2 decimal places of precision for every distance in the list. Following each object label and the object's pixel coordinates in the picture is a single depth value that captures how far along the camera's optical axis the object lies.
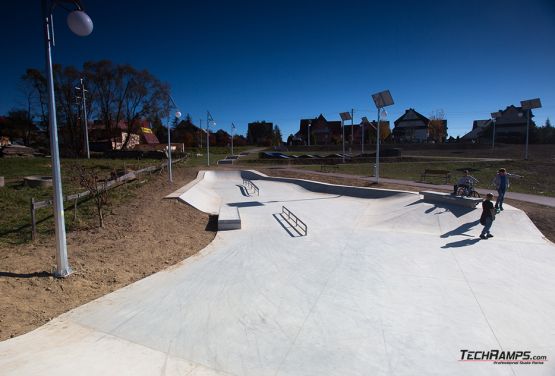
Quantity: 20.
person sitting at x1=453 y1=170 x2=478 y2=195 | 12.64
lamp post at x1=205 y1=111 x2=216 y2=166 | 32.25
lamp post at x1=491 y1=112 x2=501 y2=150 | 46.50
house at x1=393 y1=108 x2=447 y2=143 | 84.31
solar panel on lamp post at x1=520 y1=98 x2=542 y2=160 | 30.97
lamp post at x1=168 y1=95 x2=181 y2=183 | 19.83
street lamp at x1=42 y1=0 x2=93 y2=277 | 5.48
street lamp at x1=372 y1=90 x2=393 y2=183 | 20.28
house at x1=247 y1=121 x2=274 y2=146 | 98.56
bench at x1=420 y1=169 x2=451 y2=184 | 20.42
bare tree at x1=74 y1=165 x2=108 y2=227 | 9.98
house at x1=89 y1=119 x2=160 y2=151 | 50.03
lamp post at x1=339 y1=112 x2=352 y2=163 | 48.17
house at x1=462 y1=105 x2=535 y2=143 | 71.44
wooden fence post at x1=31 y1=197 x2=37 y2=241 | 8.30
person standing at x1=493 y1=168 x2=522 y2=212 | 11.41
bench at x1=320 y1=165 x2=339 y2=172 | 29.42
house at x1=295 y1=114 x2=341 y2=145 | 87.25
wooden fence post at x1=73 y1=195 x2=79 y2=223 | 9.89
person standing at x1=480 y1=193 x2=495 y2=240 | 9.41
